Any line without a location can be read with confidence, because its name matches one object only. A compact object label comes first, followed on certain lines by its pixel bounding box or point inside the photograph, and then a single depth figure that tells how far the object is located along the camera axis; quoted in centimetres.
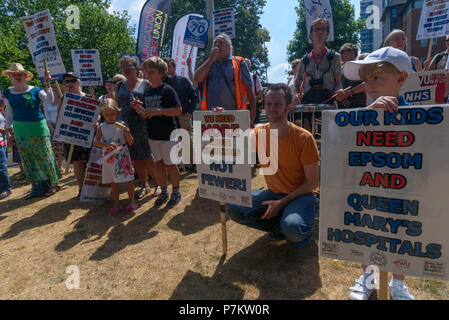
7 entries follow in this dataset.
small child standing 412
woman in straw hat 489
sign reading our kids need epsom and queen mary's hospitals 152
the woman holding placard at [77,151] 479
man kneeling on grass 255
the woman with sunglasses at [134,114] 445
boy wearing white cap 173
